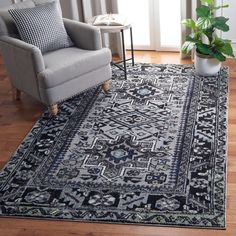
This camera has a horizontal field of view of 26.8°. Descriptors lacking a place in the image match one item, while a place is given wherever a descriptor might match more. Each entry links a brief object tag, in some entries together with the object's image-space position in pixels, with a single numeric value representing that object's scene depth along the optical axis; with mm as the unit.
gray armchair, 3846
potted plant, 4234
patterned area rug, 2949
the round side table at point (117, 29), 4379
